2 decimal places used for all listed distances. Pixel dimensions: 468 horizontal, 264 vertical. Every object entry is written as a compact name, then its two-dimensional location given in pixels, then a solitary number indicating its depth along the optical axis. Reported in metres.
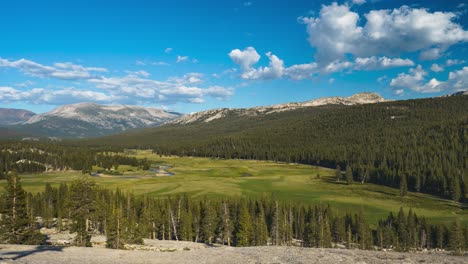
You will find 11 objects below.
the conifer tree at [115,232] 58.12
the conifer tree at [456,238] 76.81
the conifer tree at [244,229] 77.72
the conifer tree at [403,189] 144.73
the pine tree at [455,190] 135.50
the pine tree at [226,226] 82.97
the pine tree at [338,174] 186.88
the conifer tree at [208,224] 85.94
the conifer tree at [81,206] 55.19
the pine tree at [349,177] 175.50
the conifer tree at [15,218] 51.44
